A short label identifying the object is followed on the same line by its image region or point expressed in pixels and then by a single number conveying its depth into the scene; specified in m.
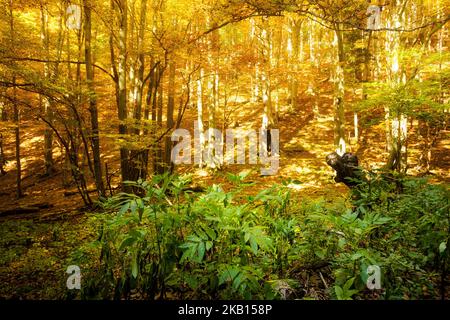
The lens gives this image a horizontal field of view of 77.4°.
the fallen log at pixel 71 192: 13.53
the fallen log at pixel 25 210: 11.26
